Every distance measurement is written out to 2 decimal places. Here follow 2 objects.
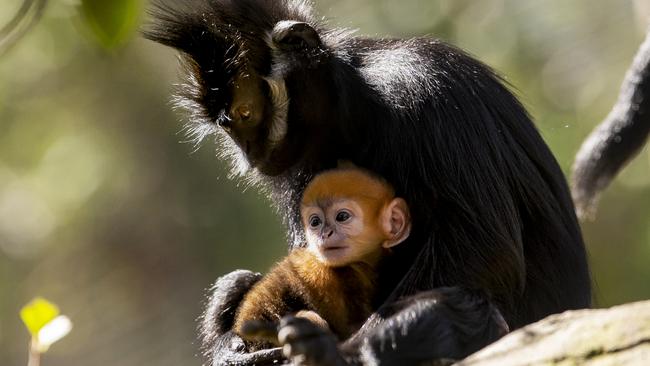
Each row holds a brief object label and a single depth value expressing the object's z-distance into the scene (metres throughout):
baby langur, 10.37
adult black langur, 10.14
